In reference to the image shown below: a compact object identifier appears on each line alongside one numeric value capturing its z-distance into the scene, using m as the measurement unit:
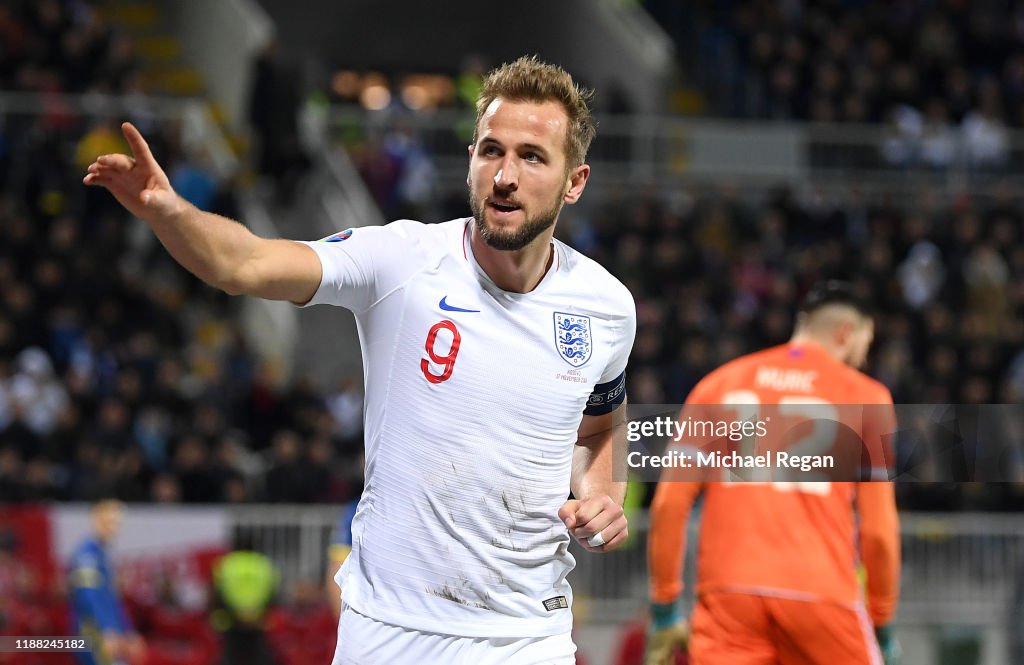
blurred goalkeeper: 12.25
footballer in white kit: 7.67
